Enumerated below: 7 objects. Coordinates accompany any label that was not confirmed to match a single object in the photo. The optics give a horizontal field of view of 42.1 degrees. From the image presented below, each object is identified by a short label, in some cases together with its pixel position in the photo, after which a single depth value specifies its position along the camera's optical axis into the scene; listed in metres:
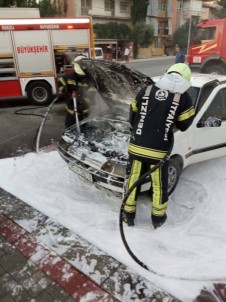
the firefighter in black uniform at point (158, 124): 2.94
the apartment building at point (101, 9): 33.56
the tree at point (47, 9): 28.23
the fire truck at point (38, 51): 8.39
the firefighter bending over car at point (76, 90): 5.20
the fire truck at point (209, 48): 11.91
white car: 3.62
